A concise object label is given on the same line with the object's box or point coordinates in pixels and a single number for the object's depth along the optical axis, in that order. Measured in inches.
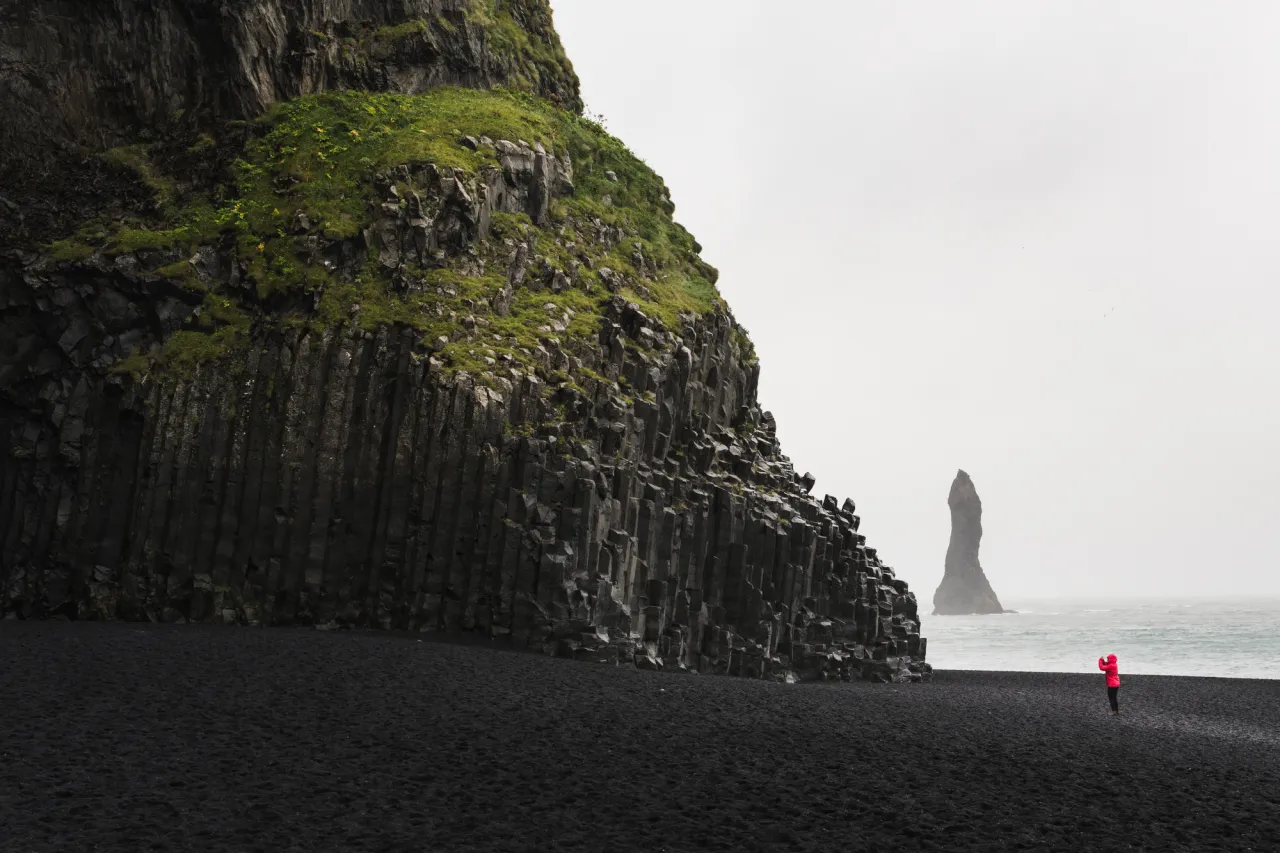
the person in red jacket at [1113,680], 986.1
